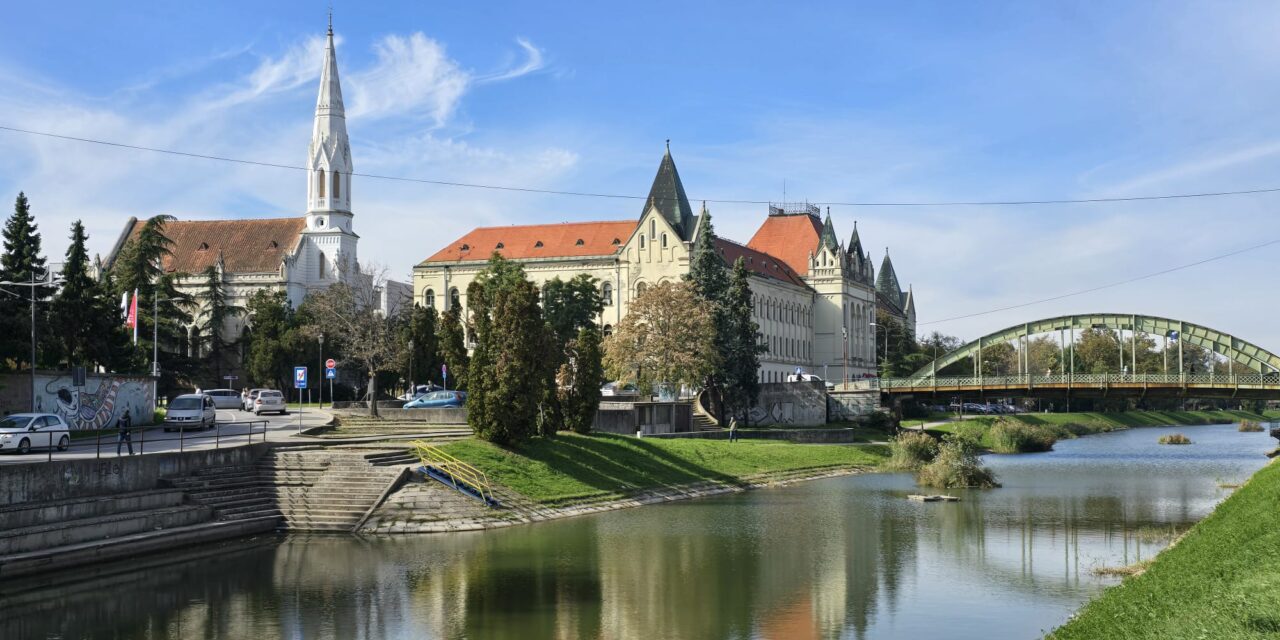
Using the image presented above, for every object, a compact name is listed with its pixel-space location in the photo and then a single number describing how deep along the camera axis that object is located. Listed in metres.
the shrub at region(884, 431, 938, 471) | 72.00
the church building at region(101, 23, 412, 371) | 130.38
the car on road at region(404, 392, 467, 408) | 65.69
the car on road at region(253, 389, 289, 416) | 70.06
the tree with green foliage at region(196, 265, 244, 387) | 113.69
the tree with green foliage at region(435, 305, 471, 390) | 56.38
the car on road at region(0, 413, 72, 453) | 41.44
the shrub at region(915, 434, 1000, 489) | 58.59
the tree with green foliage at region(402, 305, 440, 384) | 81.81
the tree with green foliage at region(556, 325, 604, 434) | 59.19
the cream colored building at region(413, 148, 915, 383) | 123.75
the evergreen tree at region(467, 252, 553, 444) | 49.91
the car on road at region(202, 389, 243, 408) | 75.88
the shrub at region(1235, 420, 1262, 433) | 126.88
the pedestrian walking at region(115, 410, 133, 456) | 40.42
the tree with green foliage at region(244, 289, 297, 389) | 100.94
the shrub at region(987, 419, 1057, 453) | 89.94
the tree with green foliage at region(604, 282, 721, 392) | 84.38
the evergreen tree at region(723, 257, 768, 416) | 90.94
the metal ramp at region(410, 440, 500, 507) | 43.78
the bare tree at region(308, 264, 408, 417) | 79.88
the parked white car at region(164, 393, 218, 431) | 54.84
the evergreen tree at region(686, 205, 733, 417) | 90.19
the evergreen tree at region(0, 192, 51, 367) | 55.84
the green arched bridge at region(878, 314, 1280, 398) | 80.00
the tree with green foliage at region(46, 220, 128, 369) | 63.04
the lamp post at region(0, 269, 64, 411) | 46.65
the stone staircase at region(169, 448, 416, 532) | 40.53
